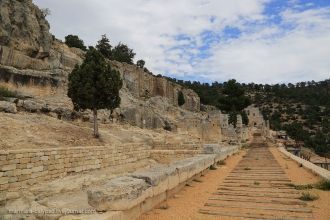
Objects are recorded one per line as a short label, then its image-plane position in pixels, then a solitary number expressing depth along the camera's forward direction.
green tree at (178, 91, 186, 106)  71.56
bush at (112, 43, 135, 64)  67.27
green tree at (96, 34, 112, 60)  61.99
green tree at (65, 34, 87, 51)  58.94
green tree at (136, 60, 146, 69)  77.62
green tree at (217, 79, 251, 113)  50.28
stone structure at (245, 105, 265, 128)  84.46
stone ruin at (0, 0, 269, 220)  6.01
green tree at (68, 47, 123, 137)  24.52
